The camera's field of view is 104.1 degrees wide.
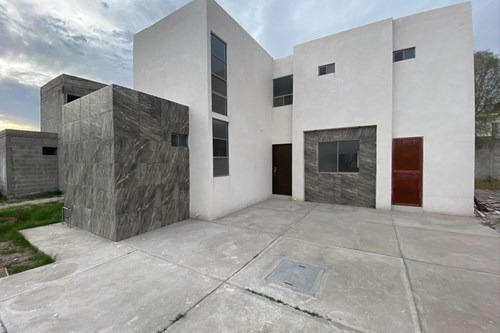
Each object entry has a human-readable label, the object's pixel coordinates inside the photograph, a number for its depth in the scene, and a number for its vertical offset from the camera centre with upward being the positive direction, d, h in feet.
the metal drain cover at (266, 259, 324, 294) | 8.58 -5.36
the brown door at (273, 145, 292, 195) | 28.89 -0.71
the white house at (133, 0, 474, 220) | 18.83 +6.55
